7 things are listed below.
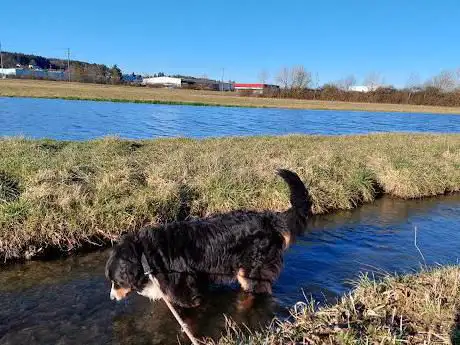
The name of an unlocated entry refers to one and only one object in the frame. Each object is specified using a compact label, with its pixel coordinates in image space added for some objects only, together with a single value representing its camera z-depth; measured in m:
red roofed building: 139.65
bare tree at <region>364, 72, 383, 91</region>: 128.96
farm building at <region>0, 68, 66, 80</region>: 125.34
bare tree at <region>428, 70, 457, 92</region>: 102.21
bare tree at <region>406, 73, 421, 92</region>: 99.31
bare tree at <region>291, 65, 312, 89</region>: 119.44
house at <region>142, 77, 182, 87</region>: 148.91
